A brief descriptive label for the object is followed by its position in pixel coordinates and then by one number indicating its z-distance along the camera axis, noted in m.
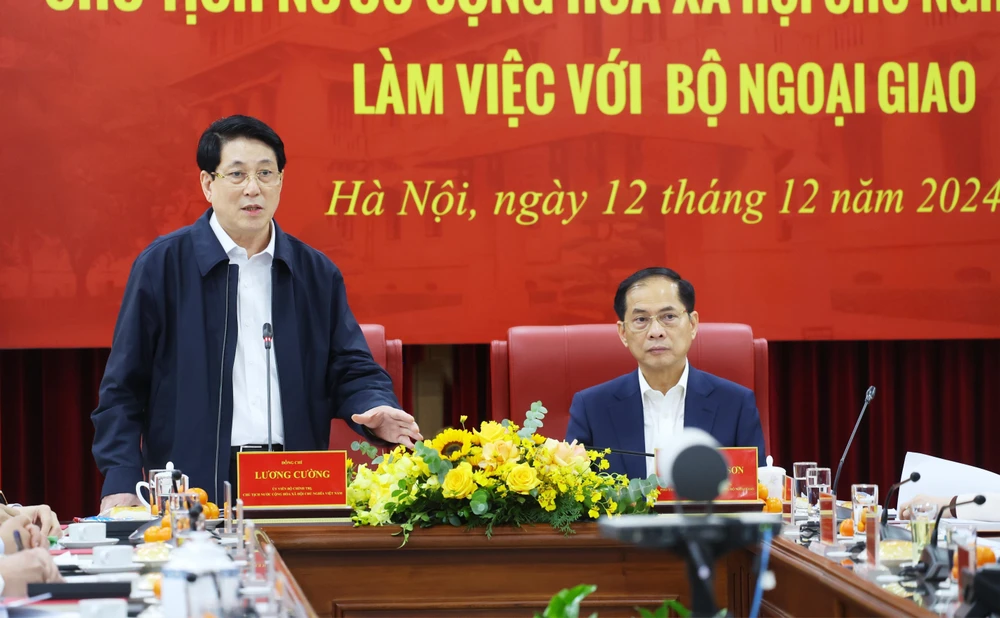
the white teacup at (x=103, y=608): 4.35
